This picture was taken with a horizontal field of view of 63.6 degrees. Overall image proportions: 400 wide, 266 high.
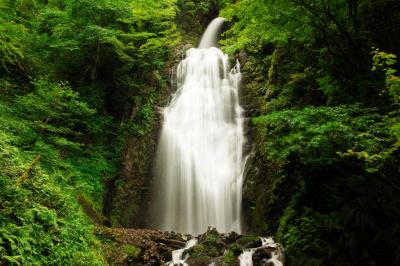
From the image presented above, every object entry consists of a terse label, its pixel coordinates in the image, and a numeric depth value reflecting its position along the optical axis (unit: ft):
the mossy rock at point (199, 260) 27.07
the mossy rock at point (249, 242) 28.89
